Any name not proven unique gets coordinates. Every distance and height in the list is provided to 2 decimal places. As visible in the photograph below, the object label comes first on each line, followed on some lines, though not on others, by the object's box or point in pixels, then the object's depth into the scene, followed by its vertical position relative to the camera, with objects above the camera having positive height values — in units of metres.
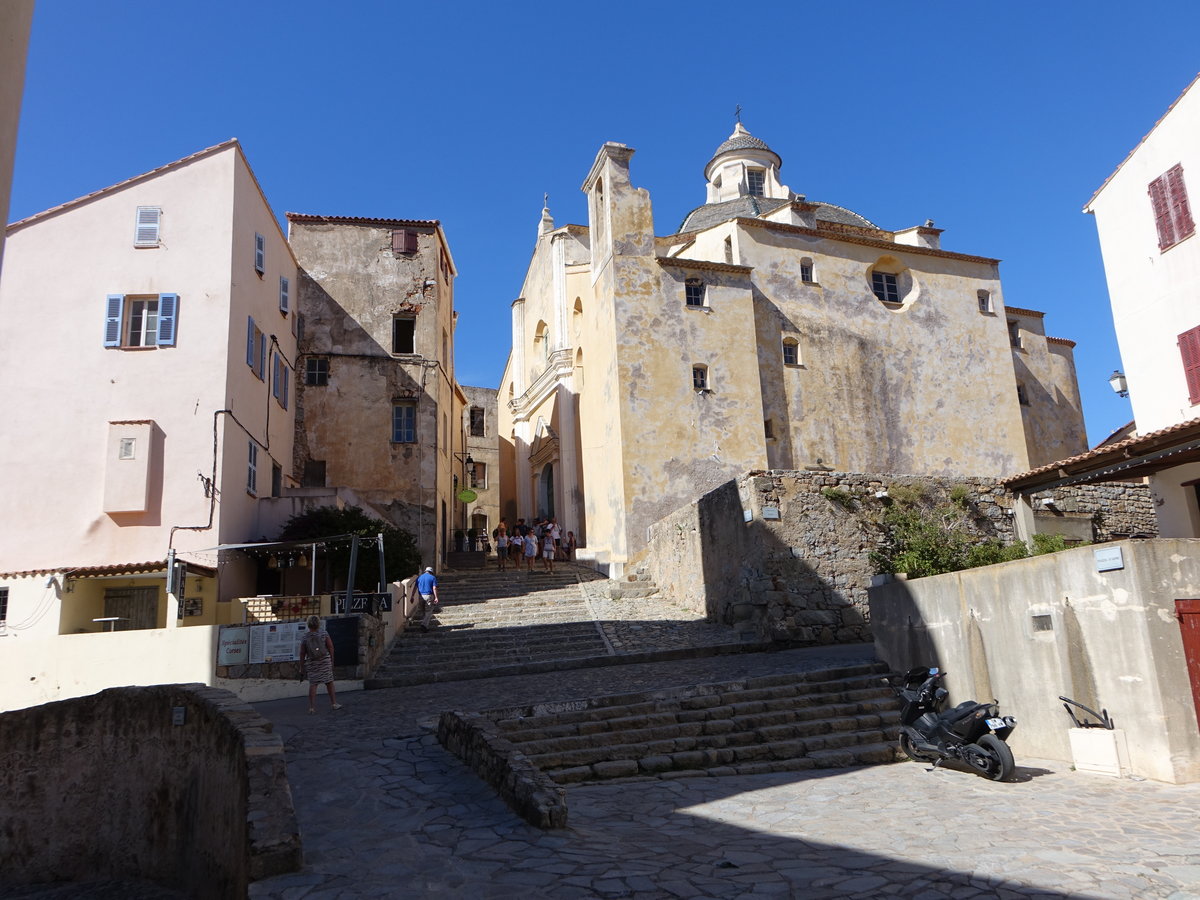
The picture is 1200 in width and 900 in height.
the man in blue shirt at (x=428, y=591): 20.48 +1.20
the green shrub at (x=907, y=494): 17.59 +2.46
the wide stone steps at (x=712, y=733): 9.39 -1.15
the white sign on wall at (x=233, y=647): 15.17 +0.10
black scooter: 8.66 -1.14
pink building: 19.23 +5.73
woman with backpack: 13.12 -0.14
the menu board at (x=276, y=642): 15.34 +0.15
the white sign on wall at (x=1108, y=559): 8.53 +0.49
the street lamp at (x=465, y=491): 33.99 +5.75
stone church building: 25.92 +8.46
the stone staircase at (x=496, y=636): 15.56 +0.07
